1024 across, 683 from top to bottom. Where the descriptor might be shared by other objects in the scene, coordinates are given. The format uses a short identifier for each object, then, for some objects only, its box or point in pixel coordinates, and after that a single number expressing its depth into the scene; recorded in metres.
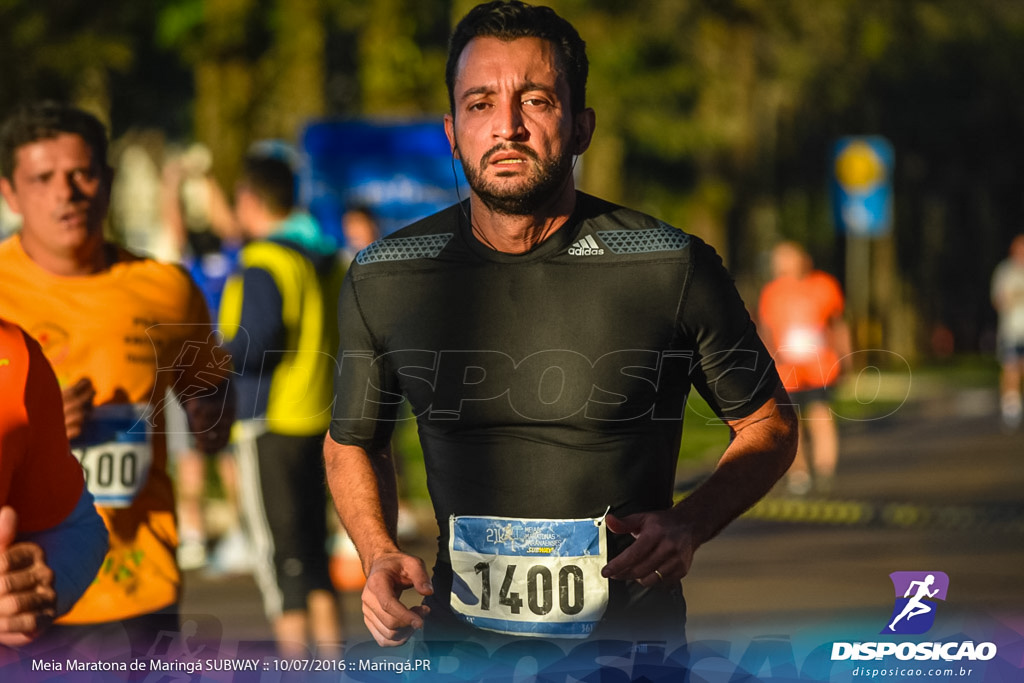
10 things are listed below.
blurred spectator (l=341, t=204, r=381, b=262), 21.39
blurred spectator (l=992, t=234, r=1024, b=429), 40.81
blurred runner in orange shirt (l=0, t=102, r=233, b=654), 9.38
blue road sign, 48.41
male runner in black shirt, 6.91
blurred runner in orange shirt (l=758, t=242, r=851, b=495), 28.86
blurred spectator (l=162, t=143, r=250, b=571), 19.78
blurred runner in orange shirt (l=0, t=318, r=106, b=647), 5.62
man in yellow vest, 13.69
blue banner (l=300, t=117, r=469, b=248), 27.22
